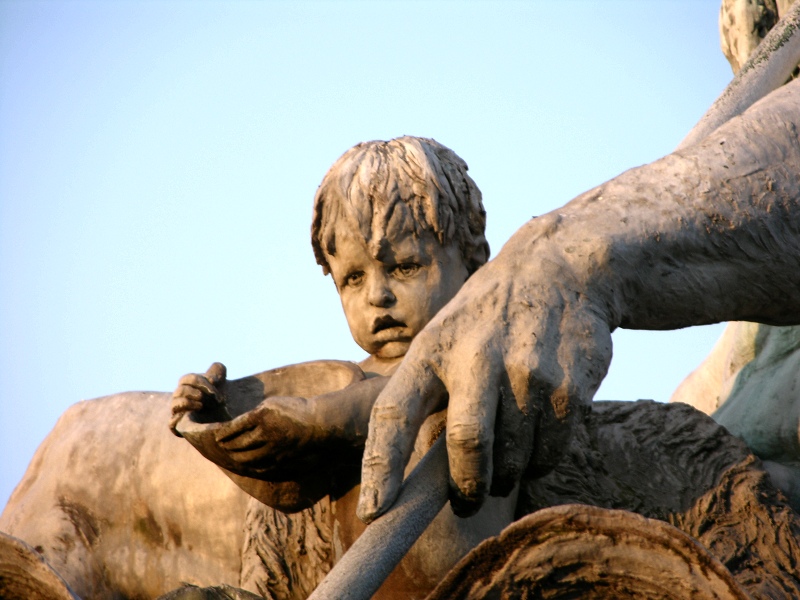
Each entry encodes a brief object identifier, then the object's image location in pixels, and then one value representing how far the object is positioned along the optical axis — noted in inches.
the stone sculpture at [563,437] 291.4
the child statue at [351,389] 332.2
